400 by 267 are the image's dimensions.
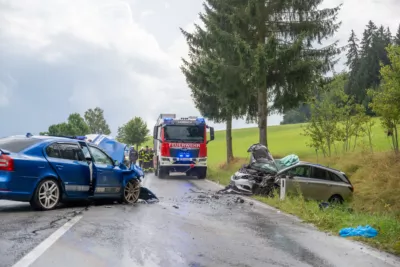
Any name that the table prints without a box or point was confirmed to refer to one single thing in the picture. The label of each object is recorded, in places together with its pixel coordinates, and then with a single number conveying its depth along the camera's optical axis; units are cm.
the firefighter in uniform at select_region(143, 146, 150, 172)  3459
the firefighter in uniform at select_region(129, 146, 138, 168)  3289
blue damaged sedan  908
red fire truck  2525
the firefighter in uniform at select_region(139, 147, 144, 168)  3456
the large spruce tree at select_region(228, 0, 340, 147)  2177
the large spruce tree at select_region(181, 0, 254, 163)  2291
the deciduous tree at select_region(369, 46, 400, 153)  2059
